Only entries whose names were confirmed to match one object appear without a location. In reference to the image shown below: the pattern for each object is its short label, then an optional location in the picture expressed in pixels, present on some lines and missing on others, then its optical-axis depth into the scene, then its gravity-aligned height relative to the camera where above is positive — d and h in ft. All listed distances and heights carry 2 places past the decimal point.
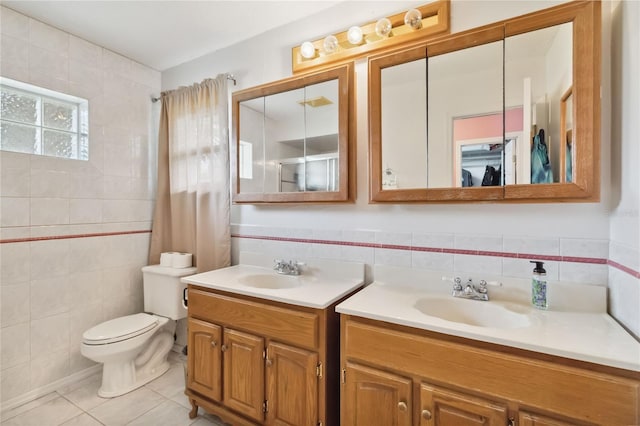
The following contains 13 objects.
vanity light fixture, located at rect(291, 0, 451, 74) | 4.85 +3.21
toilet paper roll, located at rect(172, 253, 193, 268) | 7.50 -1.32
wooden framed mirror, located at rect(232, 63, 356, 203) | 5.61 +1.54
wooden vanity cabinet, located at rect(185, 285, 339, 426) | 4.32 -2.52
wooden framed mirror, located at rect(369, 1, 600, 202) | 3.83 +1.51
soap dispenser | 3.95 -1.05
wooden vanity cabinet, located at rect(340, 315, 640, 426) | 2.77 -1.94
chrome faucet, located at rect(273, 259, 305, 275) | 6.02 -1.20
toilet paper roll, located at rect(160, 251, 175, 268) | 7.68 -1.33
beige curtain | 7.20 +0.90
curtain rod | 7.10 +3.30
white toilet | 6.20 -2.88
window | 6.08 +2.05
